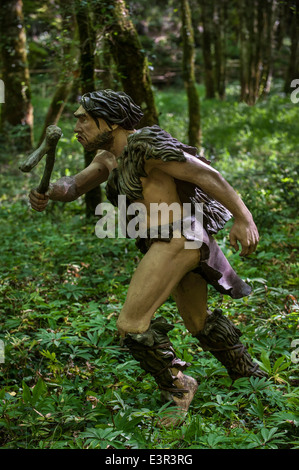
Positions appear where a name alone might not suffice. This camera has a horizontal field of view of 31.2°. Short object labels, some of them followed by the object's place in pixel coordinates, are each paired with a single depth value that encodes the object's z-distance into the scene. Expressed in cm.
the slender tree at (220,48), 1627
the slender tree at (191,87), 1009
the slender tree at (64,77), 671
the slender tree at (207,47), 1644
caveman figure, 305
